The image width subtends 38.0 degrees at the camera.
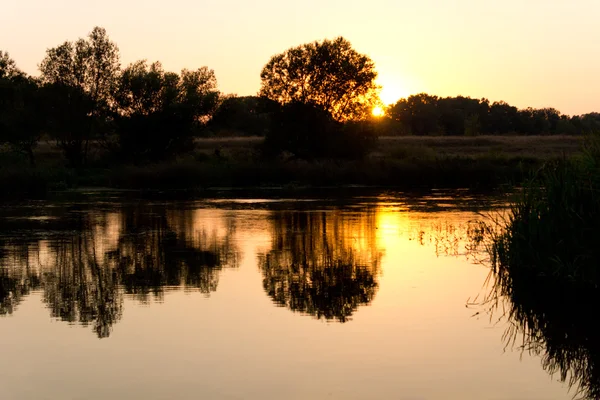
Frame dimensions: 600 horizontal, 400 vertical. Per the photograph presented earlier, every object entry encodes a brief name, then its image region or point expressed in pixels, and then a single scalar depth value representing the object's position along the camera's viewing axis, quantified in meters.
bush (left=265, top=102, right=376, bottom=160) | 65.00
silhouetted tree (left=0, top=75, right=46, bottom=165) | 62.25
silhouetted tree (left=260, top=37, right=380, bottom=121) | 67.19
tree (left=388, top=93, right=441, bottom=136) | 147.43
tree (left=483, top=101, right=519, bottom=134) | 155.62
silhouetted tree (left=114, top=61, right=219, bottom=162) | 63.03
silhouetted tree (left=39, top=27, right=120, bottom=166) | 62.81
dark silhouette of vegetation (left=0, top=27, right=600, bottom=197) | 56.69
